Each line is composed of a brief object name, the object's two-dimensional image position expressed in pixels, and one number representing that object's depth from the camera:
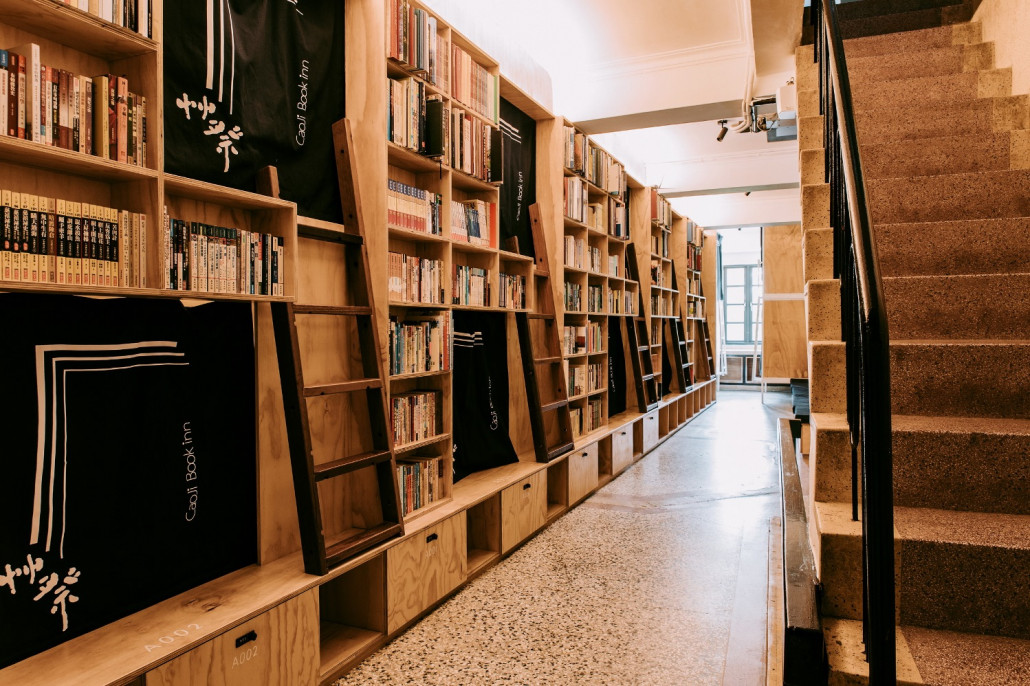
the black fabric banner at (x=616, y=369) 5.97
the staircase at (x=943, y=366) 1.45
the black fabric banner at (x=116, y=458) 1.62
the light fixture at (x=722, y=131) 6.20
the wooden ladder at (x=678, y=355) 7.89
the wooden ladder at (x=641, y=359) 6.12
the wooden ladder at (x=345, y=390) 2.15
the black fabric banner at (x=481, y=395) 3.57
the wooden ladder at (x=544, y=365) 3.88
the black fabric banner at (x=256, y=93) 1.98
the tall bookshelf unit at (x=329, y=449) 1.63
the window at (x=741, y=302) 12.89
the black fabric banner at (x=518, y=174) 4.02
